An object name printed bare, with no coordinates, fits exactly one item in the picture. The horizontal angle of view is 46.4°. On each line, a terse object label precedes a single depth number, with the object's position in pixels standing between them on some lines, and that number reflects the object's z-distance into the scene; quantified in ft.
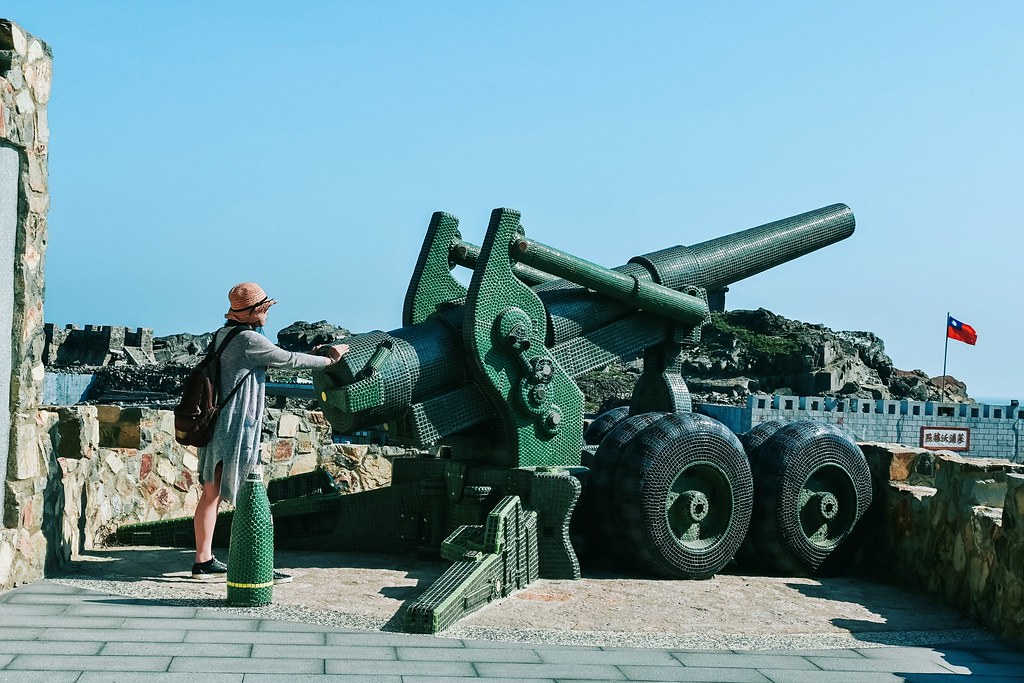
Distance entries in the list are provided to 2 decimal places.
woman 21.50
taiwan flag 151.94
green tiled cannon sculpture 24.06
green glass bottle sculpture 19.15
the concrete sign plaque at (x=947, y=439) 146.49
